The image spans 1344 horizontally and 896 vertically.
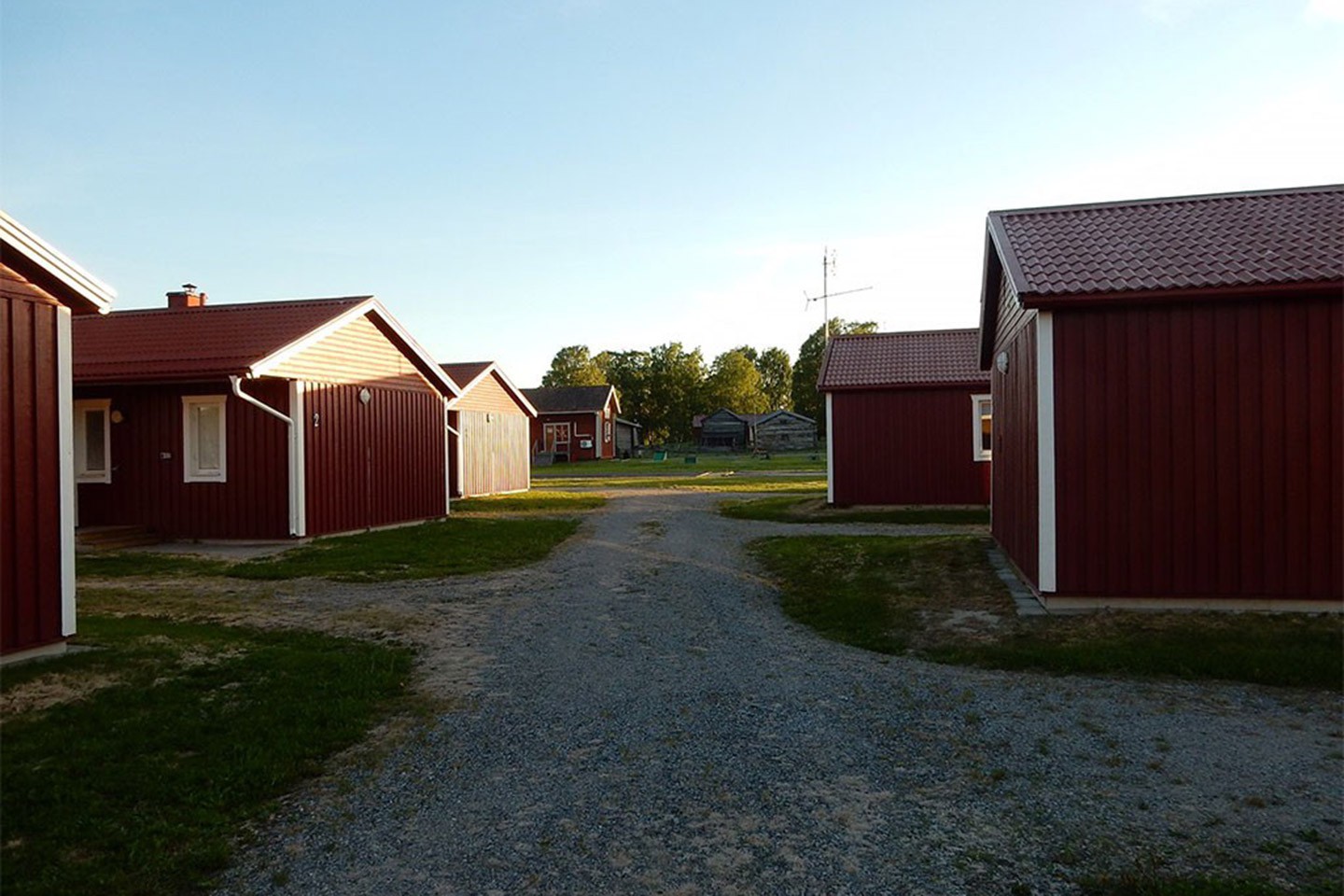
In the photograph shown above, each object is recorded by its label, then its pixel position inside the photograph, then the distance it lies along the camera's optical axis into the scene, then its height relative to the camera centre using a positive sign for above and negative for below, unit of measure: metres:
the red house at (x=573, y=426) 50.31 +1.39
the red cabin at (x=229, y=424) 13.61 +0.46
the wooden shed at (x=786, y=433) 57.03 +0.93
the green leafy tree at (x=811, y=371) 75.50 +6.97
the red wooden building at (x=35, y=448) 6.16 +0.04
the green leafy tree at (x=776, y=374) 100.75 +8.79
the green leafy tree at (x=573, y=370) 81.88 +8.57
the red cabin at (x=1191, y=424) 7.28 +0.17
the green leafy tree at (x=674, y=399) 77.00 +4.50
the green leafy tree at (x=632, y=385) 78.06 +5.79
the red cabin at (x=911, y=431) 17.73 +0.31
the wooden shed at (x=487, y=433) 24.48 +0.51
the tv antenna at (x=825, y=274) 41.09 +8.43
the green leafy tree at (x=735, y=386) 78.25 +5.71
